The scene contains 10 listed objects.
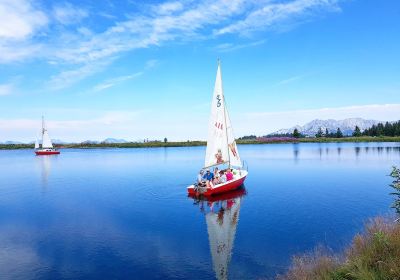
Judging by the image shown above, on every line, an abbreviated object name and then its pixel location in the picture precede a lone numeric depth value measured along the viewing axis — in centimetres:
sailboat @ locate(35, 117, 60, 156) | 11725
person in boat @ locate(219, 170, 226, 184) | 3537
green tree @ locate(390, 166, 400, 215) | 1458
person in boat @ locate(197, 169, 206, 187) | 3375
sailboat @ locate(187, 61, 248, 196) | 3597
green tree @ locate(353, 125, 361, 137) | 19159
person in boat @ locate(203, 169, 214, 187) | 3485
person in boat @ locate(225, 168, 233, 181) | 3597
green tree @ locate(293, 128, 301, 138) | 19428
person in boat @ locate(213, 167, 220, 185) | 3484
